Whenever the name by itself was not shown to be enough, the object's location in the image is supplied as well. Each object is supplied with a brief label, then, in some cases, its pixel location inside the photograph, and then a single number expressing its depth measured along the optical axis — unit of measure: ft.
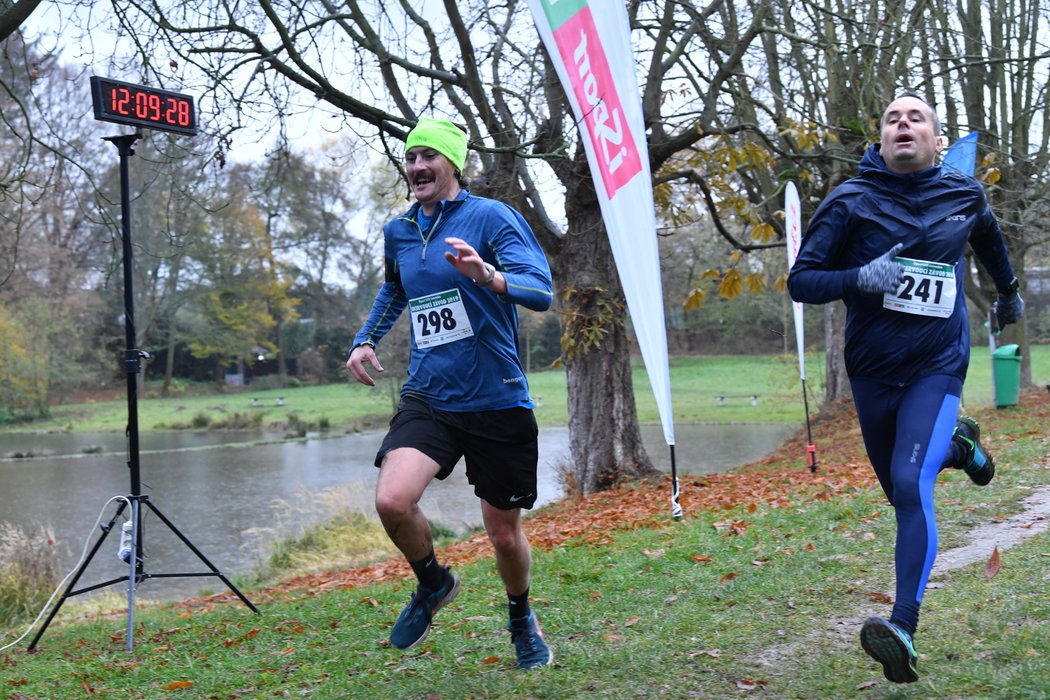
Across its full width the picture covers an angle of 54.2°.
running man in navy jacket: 12.48
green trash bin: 60.80
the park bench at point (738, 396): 125.14
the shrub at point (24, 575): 32.55
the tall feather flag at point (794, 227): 36.42
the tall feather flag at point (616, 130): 23.94
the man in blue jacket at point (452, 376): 13.80
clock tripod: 20.63
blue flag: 19.40
